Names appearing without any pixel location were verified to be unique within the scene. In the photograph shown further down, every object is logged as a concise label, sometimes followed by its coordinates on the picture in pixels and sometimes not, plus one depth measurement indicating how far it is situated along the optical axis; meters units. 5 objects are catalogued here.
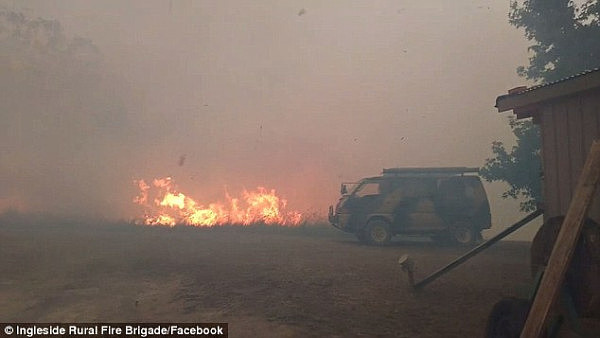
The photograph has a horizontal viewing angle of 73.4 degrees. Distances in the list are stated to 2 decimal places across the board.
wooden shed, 4.66
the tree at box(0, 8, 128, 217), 32.44
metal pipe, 6.06
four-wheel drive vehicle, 15.22
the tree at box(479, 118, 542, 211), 15.47
